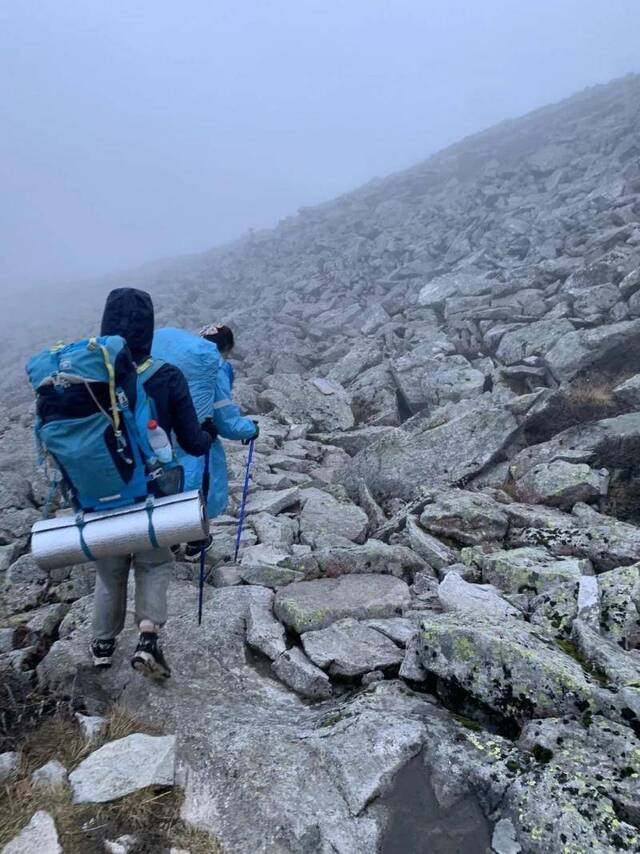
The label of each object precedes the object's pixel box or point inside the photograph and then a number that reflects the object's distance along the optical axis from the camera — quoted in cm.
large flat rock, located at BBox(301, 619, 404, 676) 523
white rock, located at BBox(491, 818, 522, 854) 342
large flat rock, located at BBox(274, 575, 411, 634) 601
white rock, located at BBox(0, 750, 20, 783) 395
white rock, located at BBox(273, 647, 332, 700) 513
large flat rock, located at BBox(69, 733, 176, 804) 377
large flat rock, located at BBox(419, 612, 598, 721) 426
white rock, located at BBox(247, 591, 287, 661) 565
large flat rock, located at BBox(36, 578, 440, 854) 369
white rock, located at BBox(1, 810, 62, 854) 342
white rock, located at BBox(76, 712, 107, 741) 431
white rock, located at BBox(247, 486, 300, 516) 964
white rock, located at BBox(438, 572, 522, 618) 571
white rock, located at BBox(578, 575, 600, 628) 537
